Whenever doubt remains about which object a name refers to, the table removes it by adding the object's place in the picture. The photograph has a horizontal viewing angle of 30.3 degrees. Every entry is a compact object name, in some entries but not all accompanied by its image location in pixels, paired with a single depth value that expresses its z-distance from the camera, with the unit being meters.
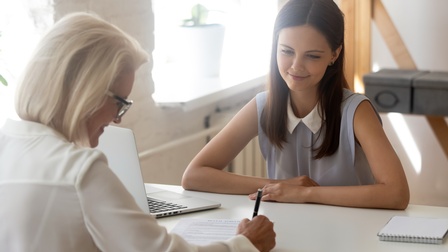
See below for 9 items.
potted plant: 4.05
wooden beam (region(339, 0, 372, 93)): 4.77
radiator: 3.73
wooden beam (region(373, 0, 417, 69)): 4.74
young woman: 2.42
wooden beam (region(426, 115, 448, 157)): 4.71
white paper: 2.04
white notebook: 2.04
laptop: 2.16
